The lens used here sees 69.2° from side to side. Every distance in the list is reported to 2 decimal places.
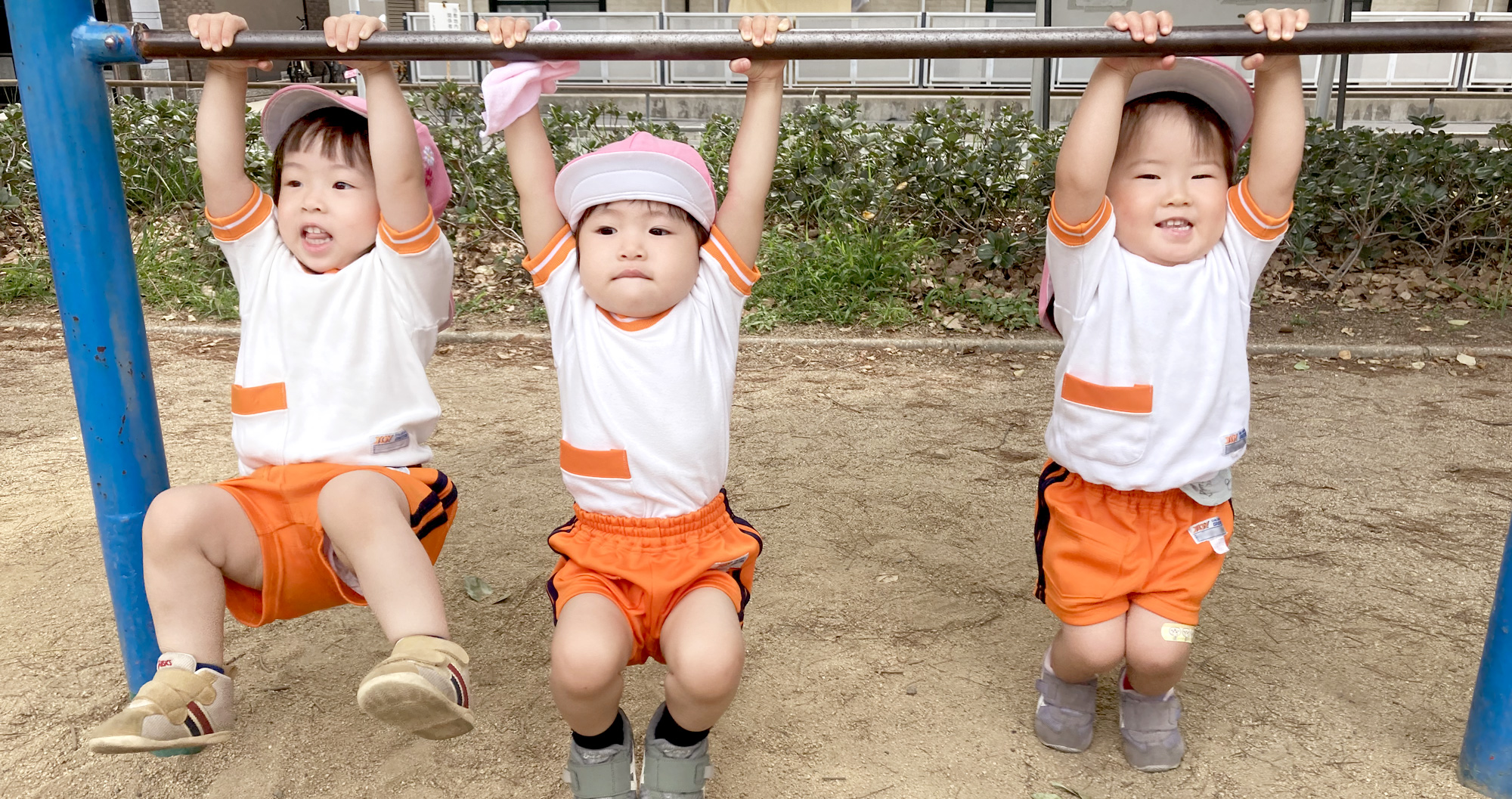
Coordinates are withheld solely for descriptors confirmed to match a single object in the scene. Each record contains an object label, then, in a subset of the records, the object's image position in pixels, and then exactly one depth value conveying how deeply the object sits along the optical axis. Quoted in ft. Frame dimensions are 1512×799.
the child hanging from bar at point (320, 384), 6.13
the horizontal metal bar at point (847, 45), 5.64
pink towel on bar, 6.15
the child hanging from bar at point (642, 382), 6.18
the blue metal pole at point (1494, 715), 6.05
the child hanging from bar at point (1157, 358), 6.46
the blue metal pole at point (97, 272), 6.07
